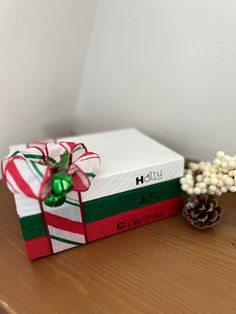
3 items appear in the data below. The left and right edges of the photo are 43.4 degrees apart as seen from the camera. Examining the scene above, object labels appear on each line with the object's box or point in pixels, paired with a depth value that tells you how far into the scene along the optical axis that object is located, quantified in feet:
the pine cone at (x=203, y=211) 1.74
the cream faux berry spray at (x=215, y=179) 1.74
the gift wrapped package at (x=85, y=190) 1.39
